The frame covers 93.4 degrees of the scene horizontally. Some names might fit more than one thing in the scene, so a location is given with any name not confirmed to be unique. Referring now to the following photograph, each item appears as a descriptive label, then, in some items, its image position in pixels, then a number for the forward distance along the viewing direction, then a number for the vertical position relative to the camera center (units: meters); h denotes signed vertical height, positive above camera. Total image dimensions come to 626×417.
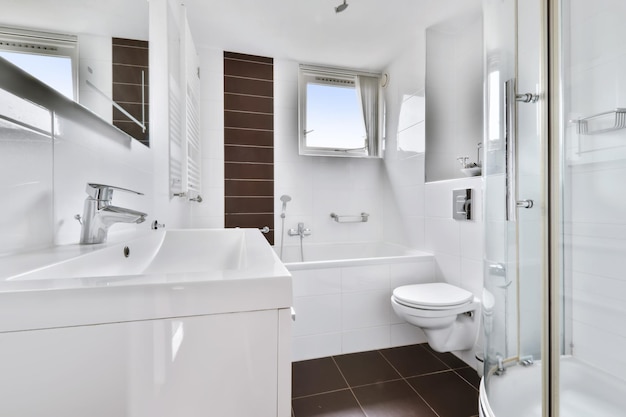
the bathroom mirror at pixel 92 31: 0.75 +0.52
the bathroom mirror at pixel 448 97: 2.41 +0.92
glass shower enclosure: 1.02 -0.01
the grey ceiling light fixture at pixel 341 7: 1.98 +1.37
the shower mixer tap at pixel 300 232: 2.99 -0.25
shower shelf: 1.18 +0.33
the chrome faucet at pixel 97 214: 0.84 -0.02
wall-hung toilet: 1.69 -0.62
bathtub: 1.98 -0.67
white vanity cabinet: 0.38 -0.23
